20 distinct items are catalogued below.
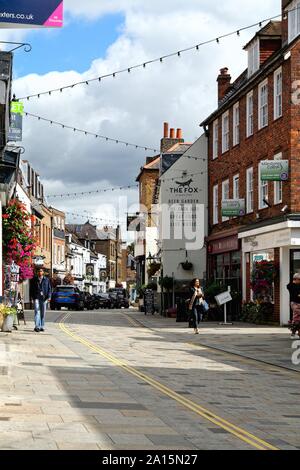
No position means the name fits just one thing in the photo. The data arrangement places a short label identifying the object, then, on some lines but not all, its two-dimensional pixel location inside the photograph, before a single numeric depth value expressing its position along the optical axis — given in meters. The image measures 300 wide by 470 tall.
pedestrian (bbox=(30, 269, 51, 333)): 21.50
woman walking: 23.95
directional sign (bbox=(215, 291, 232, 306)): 28.48
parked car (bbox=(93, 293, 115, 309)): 65.88
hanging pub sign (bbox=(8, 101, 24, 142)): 30.58
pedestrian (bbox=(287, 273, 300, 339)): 18.84
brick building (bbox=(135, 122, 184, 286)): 59.44
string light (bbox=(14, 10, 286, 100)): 18.31
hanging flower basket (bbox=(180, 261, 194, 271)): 41.16
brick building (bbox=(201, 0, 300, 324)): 27.81
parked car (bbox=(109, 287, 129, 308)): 69.10
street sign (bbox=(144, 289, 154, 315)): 43.28
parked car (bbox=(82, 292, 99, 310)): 57.00
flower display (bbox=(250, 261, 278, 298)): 29.08
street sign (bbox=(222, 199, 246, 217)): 33.22
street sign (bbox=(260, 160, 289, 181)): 27.50
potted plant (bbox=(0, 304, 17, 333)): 20.55
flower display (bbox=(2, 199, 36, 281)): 28.61
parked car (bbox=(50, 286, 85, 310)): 51.25
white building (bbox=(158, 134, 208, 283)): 39.88
